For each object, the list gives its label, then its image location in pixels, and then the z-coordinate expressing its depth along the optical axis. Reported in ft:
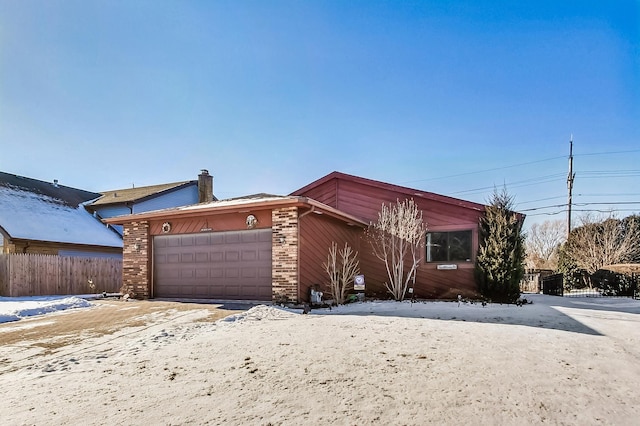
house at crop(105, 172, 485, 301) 30.89
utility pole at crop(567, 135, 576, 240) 79.36
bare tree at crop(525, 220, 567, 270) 106.73
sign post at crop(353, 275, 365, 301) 33.78
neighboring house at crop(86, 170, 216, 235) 64.39
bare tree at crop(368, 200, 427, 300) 37.78
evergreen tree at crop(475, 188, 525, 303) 35.01
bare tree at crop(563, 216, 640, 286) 61.26
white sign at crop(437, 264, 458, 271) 38.39
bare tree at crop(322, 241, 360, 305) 33.36
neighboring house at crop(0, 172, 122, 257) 51.08
